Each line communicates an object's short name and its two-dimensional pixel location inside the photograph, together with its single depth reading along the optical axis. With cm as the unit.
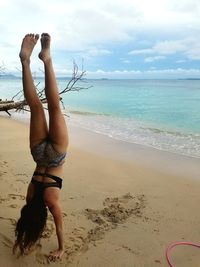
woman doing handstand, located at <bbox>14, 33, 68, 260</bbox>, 226
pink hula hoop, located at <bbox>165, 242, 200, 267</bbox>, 260
